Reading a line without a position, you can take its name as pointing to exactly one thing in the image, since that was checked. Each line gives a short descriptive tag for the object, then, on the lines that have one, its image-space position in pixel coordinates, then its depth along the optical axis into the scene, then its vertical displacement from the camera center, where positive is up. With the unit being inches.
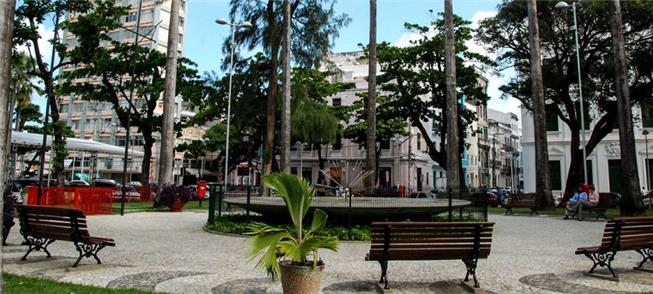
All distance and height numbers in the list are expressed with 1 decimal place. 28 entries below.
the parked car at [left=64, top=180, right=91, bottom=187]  1480.1 +14.1
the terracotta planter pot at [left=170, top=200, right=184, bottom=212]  860.6 -30.3
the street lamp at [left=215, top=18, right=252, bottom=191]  975.4 +327.4
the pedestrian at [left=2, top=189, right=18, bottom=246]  363.3 -20.3
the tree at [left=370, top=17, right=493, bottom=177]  1284.4 +325.0
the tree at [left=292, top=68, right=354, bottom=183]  1151.0 +221.2
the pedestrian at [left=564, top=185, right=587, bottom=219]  745.0 -11.0
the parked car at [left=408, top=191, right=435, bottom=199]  1309.1 -2.2
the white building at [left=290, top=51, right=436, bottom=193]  2149.4 +167.4
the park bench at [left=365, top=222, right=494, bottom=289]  246.5 -25.2
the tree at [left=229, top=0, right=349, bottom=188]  978.1 +328.7
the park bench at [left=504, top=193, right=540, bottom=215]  876.0 -12.8
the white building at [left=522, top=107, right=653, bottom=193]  1594.5 +136.3
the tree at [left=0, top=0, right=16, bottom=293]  170.4 +48.5
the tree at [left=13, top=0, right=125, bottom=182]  1027.3 +354.2
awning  952.9 +98.7
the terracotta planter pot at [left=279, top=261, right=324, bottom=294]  200.4 -36.7
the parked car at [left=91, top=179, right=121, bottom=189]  1553.8 +15.9
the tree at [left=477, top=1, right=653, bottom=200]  1014.4 +325.6
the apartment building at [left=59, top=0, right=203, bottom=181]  2679.6 +410.0
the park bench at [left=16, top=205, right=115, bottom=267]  292.9 -25.4
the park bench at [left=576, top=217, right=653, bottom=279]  285.0 -24.8
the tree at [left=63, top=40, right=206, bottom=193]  1316.4 +305.1
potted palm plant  197.9 -24.1
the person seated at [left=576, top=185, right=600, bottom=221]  733.1 -10.5
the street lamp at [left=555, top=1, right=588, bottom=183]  1002.3 +294.6
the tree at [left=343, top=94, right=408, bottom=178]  1755.7 +243.4
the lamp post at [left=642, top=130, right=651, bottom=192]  1523.1 +100.4
